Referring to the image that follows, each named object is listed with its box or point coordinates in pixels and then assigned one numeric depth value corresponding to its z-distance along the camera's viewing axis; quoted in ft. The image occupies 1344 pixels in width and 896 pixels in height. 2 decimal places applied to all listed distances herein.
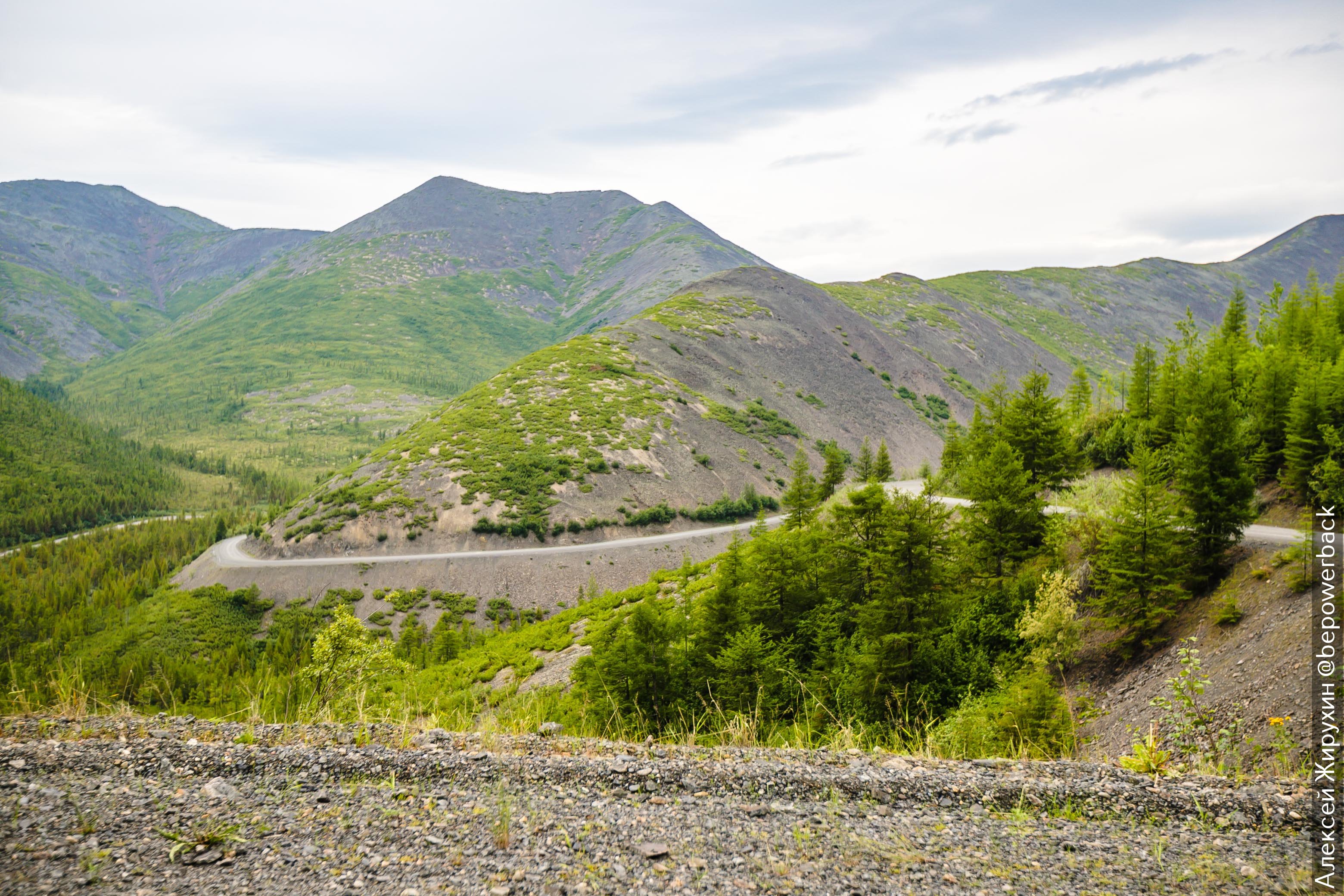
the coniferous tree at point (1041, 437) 74.49
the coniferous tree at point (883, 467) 182.32
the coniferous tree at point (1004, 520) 59.72
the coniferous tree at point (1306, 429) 59.00
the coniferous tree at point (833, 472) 173.98
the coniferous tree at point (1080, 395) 121.60
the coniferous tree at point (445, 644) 123.95
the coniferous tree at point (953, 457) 118.83
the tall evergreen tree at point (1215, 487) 48.91
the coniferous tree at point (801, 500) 92.12
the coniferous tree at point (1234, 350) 85.35
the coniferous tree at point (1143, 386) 97.25
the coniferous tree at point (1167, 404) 83.30
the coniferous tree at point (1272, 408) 67.51
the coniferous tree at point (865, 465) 196.13
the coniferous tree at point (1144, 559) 47.60
